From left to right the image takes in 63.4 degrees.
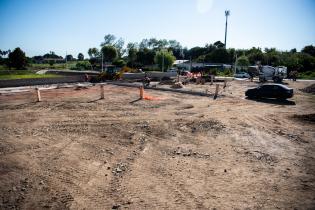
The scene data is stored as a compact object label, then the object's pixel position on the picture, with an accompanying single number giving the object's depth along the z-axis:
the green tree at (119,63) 74.12
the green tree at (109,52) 74.00
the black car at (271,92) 22.11
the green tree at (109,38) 116.75
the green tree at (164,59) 61.03
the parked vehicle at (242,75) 48.24
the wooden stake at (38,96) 21.18
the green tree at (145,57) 76.31
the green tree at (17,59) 56.40
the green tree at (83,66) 76.80
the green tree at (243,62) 64.31
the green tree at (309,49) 85.76
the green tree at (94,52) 97.18
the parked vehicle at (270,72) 41.69
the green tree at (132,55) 81.16
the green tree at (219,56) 75.12
